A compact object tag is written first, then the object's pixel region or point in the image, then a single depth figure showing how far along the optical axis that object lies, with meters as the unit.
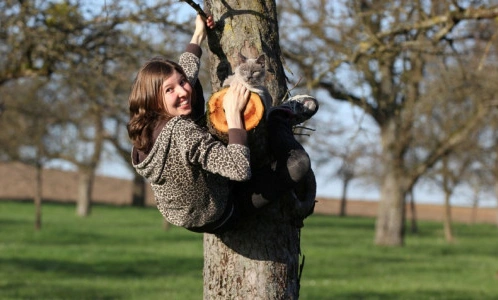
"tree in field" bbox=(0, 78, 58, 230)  24.78
